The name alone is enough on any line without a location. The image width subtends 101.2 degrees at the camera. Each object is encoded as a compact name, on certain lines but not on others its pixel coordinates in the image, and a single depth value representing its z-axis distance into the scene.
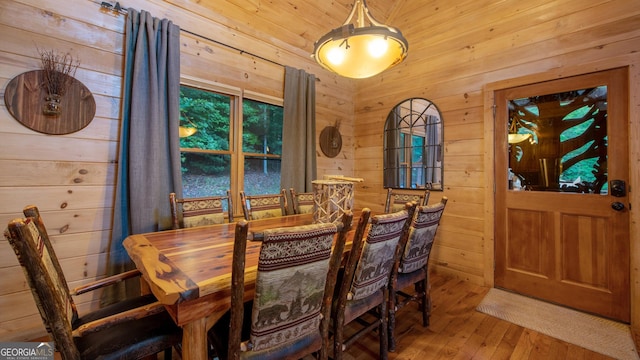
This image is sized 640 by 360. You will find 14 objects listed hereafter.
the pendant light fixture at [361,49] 1.57
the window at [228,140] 2.64
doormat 1.81
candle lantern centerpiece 1.81
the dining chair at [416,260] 1.70
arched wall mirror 3.20
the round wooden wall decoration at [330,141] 3.73
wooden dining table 0.98
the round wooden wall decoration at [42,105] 1.77
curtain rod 2.08
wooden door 2.12
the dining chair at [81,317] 0.85
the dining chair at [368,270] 1.32
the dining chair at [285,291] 0.95
